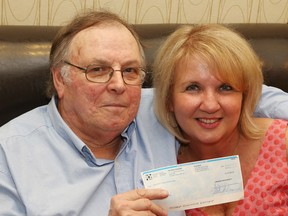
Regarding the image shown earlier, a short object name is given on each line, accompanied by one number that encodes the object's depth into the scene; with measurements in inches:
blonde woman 52.3
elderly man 47.6
